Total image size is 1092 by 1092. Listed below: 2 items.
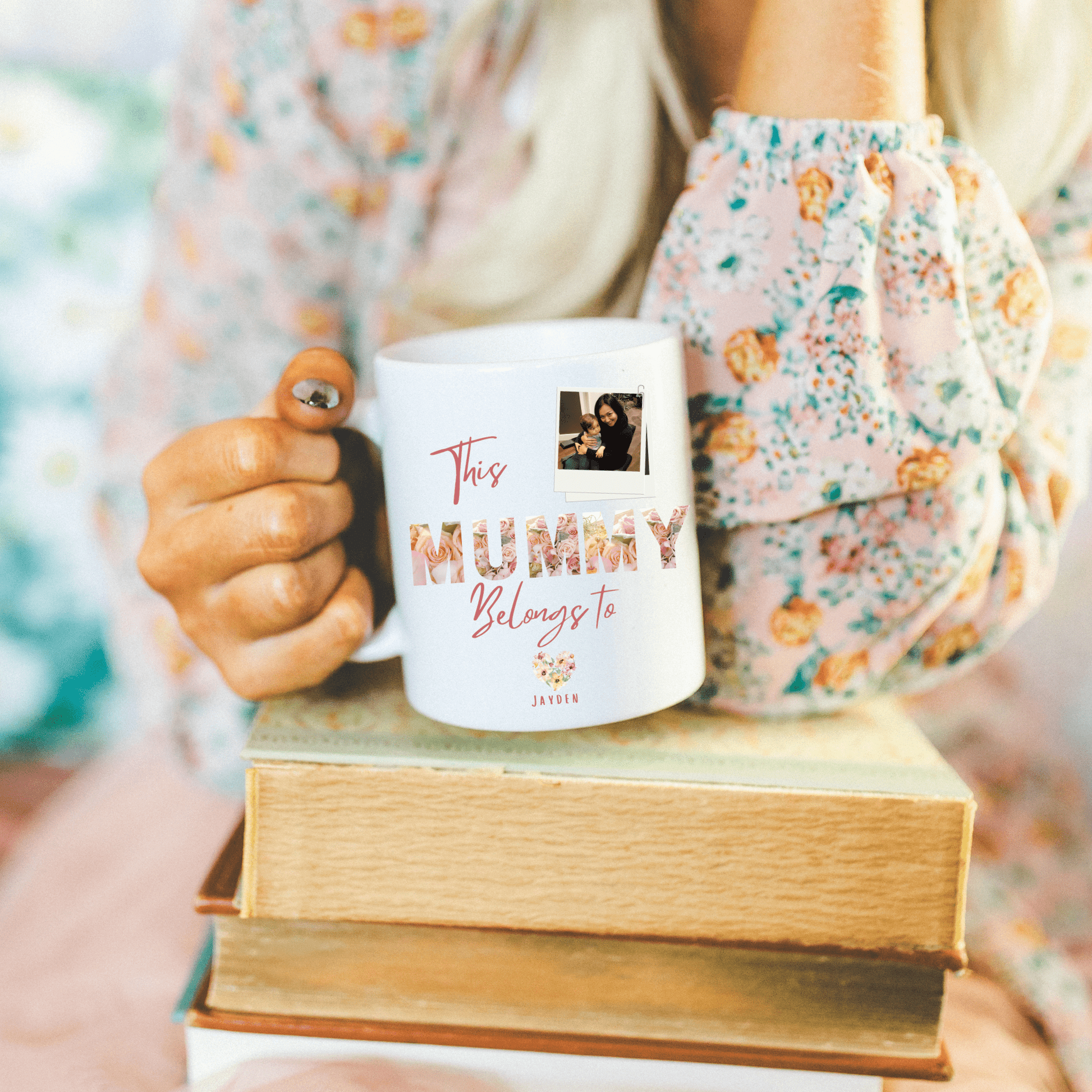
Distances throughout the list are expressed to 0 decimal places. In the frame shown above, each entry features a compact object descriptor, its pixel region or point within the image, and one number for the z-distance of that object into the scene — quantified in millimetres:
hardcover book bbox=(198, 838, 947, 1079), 385
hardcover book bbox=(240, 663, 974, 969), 371
